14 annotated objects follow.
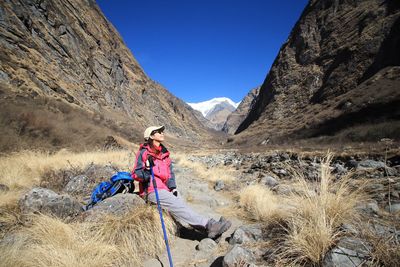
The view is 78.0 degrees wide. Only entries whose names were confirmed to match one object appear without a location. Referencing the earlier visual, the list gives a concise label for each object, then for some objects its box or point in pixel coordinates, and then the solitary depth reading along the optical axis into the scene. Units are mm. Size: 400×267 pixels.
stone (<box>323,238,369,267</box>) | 2098
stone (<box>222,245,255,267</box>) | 2572
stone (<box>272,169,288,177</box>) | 9642
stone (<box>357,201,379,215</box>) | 3546
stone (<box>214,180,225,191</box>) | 8062
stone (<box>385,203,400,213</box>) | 4010
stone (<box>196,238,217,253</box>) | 3451
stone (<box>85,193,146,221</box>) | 3631
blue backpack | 4254
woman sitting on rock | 3772
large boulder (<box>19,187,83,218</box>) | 3555
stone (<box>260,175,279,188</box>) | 7284
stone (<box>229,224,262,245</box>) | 3268
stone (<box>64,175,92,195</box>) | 5438
